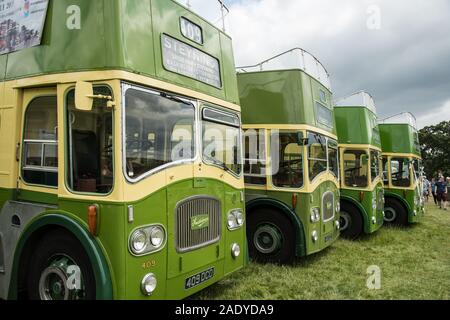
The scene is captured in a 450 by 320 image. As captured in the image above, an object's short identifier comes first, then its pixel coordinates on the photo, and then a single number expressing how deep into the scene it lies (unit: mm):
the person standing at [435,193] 19045
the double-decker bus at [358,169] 9477
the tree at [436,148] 39156
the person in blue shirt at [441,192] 17547
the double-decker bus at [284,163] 6766
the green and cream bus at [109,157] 3580
